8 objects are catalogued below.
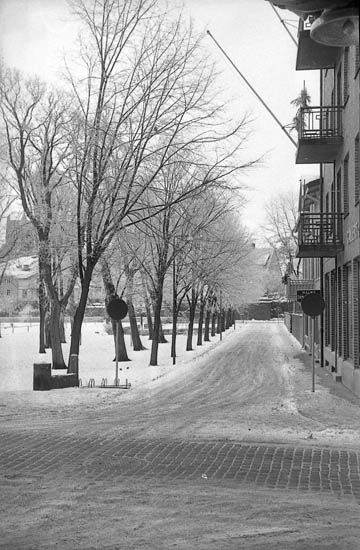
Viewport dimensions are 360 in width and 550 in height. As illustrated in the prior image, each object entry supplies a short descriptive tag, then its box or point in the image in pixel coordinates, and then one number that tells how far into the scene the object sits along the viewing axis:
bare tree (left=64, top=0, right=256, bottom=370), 15.20
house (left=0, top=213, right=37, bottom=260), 23.52
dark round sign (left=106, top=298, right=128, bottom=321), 15.55
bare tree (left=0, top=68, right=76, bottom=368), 18.76
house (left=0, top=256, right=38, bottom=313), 28.81
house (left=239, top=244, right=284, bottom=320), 45.84
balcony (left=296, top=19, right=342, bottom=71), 16.39
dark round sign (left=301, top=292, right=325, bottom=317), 14.09
